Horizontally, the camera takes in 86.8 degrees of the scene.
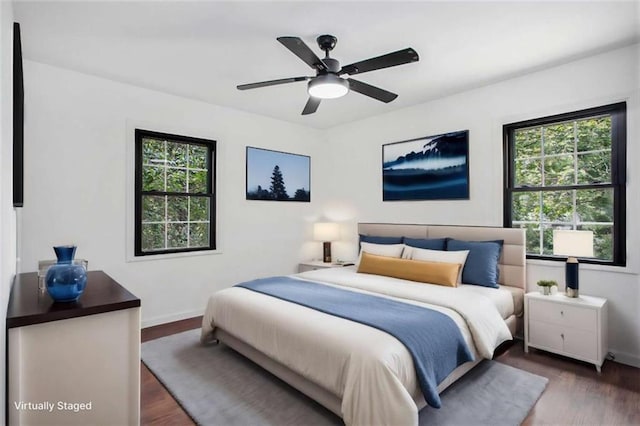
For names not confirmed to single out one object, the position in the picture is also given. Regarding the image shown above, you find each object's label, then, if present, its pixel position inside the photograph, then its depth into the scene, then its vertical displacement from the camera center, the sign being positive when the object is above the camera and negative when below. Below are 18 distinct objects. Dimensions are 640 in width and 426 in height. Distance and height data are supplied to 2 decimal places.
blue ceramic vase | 1.50 -0.31
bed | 1.79 -0.83
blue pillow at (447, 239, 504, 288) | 3.28 -0.52
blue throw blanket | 1.95 -0.72
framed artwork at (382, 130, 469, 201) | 3.96 +0.55
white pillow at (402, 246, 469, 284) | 3.41 -0.46
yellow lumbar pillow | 3.22 -0.58
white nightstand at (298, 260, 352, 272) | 4.89 -0.78
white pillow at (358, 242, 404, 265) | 3.89 -0.44
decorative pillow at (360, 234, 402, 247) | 4.18 -0.35
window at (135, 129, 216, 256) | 3.79 +0.23
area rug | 2.09 -1.26
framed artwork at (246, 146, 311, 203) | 4.71 +0.54
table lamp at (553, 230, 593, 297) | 2.75 -0.31
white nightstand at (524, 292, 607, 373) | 2.71 -0.97
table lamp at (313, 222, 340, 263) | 5.17 -0.32
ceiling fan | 2.22 +1.03
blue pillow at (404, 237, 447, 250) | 3.75 -0.35
